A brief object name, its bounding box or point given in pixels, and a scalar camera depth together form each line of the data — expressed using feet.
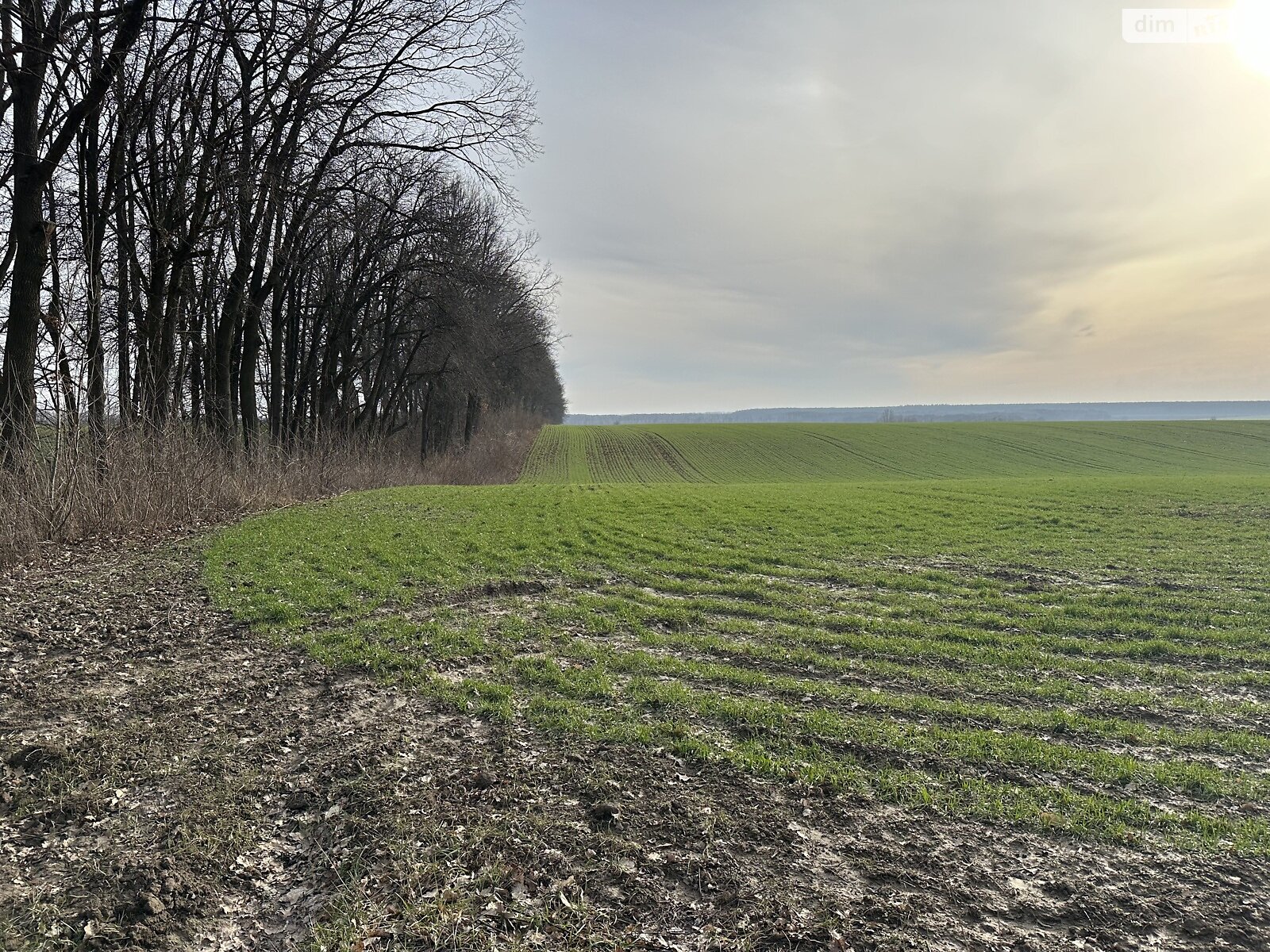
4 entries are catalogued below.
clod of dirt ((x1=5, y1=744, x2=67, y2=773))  12.96
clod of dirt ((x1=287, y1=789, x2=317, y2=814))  12.06
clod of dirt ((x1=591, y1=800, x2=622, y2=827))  11.58
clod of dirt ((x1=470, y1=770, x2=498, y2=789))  12.69
